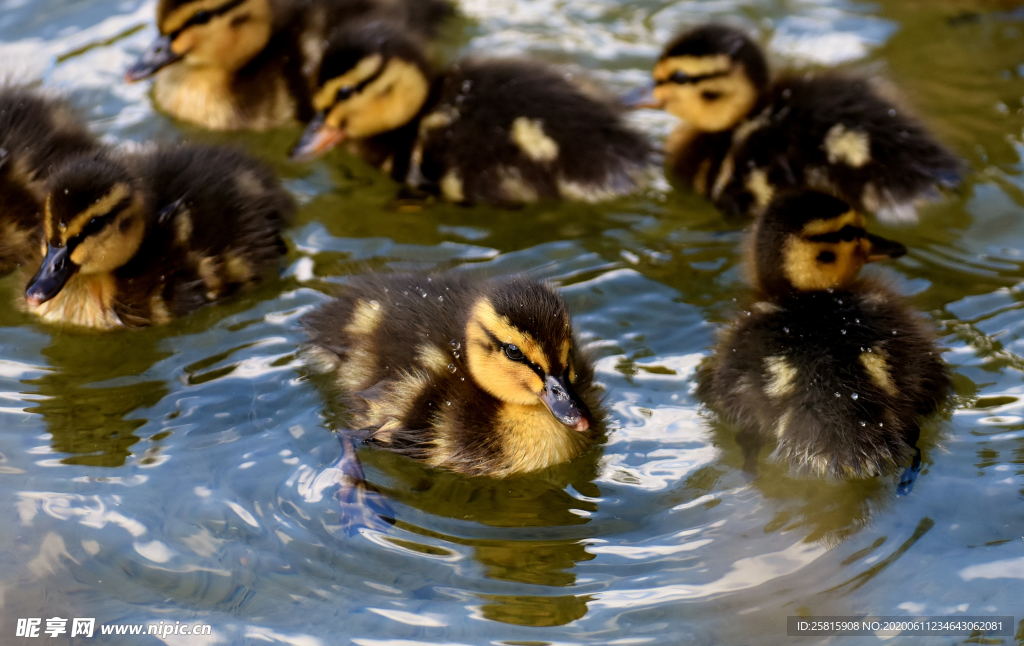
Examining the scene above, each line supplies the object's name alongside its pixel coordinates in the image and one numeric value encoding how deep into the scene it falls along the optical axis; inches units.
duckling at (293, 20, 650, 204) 250.8
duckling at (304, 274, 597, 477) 170.6
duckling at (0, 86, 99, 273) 224.1
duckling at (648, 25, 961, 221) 235.3
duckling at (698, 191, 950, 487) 174.1
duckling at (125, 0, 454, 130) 284.0
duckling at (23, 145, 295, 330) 200.5
